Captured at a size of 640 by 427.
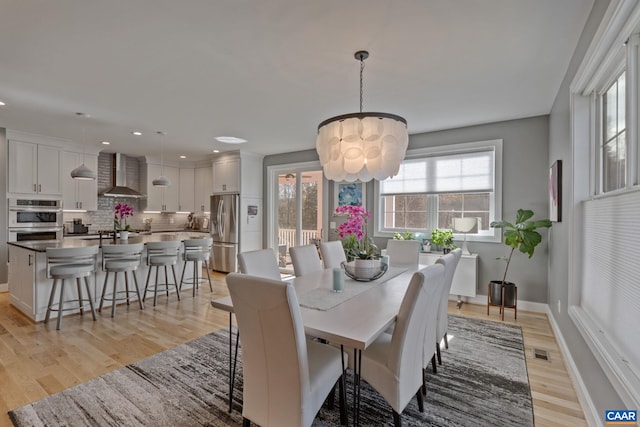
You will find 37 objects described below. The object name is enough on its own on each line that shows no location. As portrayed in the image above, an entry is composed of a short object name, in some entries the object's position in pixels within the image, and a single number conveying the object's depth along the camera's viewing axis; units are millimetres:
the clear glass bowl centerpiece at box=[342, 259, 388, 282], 2561
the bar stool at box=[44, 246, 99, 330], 3352
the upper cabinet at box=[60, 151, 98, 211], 5602
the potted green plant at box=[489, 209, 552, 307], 3594
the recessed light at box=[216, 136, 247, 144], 5289
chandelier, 2219
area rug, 1937
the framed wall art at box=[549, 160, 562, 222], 2941
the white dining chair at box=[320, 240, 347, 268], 3436
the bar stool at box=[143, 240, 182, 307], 4234
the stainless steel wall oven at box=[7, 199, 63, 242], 4840
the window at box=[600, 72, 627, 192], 1829
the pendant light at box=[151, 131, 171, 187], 5375
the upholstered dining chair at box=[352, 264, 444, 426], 1587
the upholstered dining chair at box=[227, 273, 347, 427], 1360
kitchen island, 3535
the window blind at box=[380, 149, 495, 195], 4410
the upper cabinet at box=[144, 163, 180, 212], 6949
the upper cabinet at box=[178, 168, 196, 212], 7457
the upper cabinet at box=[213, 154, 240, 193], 6380
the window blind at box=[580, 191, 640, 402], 1458
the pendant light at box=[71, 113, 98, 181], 4285
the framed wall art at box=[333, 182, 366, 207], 5414
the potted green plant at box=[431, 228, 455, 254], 4395
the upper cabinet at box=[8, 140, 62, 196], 4840
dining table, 1517
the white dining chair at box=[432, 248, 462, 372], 2200
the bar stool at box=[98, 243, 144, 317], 3748
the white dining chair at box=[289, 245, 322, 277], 3039
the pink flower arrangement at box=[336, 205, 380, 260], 2500
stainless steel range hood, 6297
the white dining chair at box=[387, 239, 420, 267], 3514
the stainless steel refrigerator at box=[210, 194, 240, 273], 6363
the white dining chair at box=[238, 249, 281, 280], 2396
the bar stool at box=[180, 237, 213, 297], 4684
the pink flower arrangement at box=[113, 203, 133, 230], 4511
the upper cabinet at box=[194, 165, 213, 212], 7363
